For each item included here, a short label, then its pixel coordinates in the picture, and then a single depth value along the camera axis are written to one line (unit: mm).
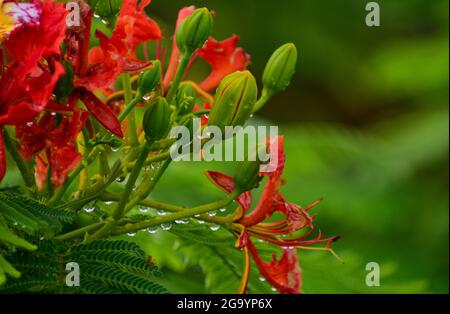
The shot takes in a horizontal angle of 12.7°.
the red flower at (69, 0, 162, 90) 741
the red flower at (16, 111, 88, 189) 733
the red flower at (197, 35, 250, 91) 825
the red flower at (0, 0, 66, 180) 710
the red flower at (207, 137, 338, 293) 770
